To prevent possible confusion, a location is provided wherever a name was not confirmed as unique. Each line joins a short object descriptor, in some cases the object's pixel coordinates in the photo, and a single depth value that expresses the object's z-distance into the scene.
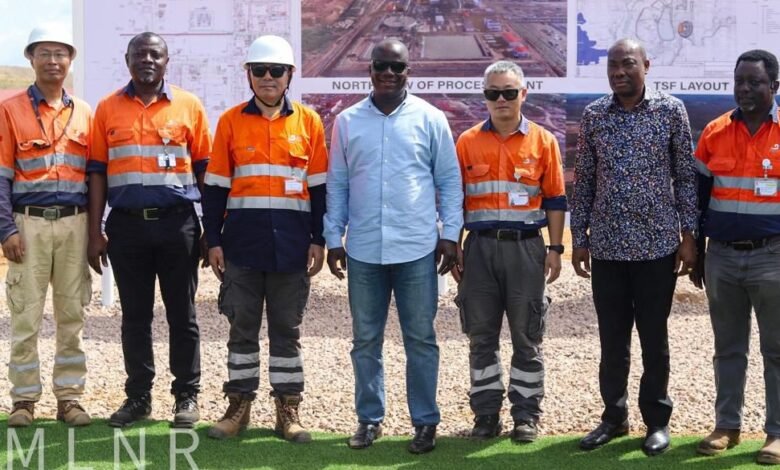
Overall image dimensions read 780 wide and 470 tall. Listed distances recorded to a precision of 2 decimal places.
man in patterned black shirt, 6.16
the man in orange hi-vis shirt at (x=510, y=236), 6.43
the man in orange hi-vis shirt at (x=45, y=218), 6.75
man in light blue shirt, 6.25
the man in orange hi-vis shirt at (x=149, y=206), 6.68
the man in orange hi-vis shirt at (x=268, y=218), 6.45
